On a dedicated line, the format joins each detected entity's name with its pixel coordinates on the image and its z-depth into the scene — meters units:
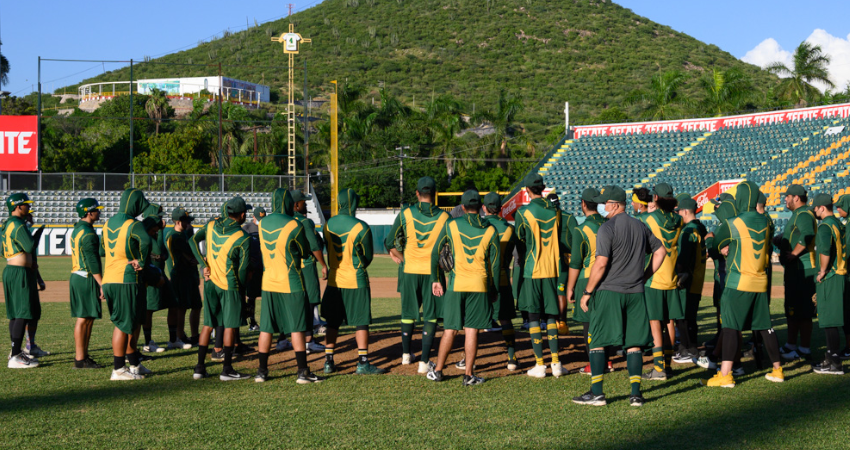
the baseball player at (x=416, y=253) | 8.48
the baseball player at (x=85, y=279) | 8.18
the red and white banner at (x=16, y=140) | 36.84
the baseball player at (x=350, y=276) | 8.19
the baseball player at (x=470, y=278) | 7.52
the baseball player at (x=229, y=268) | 7.81
